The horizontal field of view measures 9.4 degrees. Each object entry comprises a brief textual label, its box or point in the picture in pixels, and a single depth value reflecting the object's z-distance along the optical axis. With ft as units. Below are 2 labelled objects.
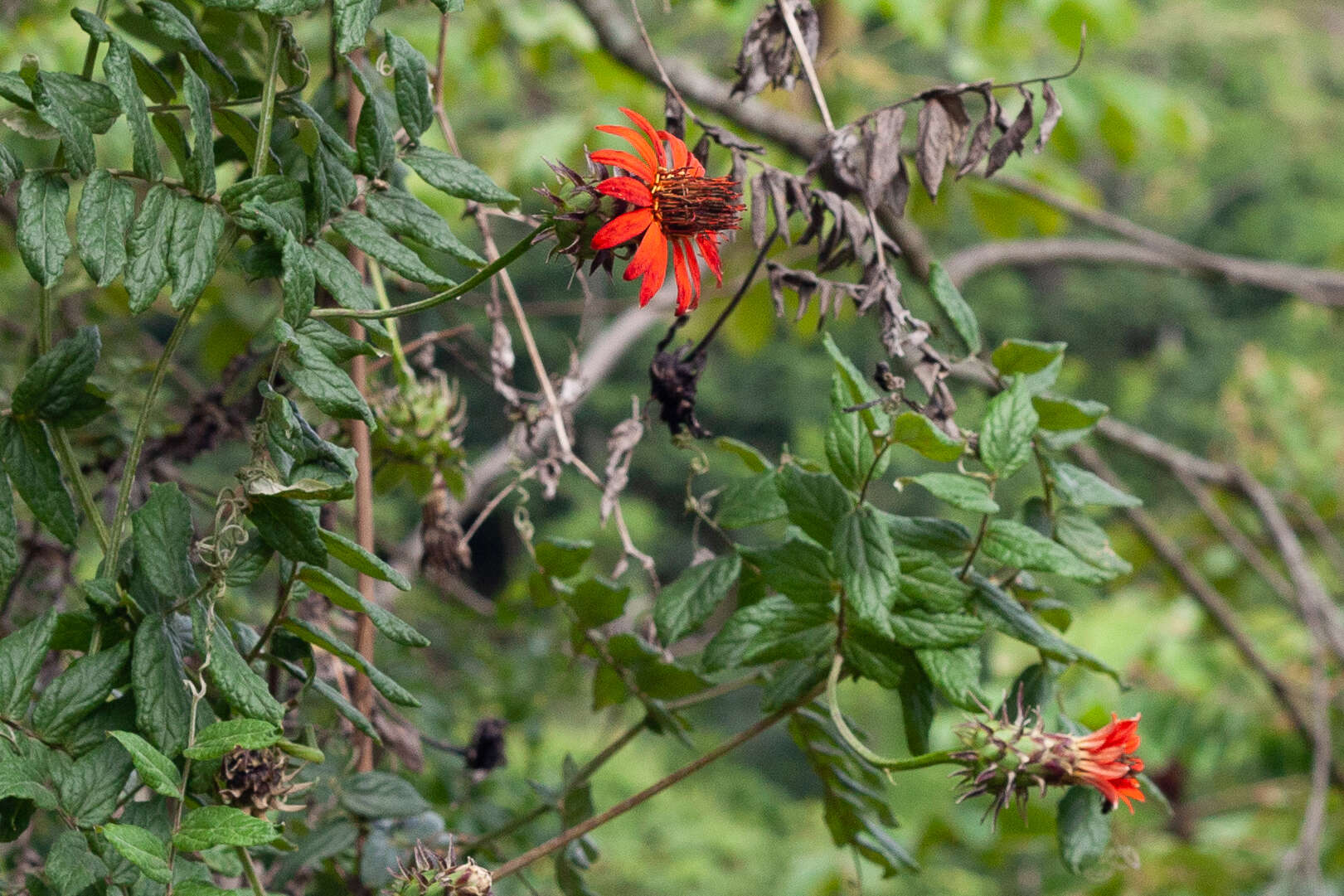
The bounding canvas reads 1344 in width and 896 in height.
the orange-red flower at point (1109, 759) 8.40
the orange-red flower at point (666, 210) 8.37
